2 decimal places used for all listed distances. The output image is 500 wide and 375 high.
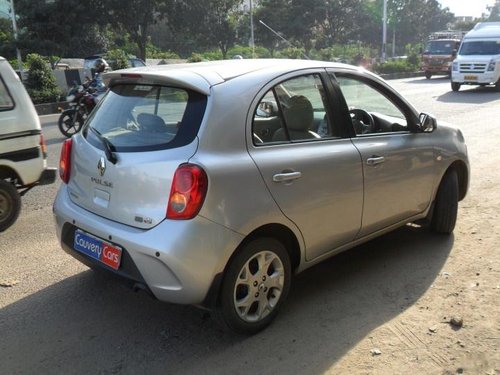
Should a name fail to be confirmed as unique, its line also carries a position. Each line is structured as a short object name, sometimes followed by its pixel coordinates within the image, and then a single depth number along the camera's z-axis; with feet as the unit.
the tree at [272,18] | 140.46
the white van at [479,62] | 62.64
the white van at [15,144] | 16.49
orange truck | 90.89
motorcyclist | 37.63
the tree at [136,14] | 89.25
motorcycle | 35.67
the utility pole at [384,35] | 126.62
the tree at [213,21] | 106.93
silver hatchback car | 9.14
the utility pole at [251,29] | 123.22
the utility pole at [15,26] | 85.15
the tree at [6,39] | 93.59
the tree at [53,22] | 85.40
